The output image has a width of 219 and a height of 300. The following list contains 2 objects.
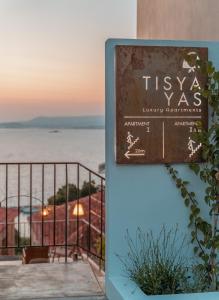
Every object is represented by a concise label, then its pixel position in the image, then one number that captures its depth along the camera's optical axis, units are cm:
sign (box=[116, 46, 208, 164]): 298
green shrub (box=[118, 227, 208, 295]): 284
